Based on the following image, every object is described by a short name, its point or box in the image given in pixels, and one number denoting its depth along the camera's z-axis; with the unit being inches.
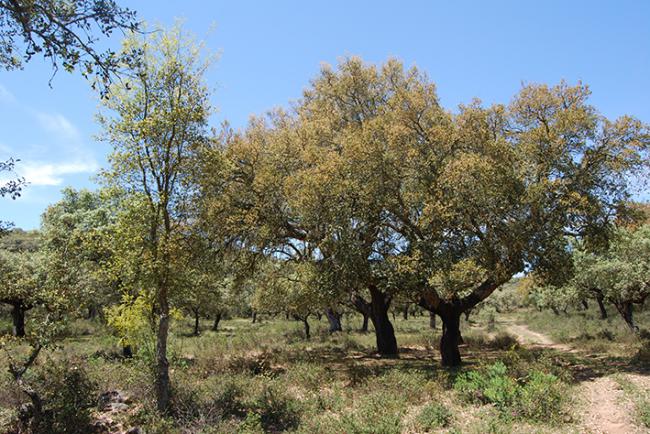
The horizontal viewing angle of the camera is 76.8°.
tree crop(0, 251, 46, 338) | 407.2
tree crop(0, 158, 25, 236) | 280.2
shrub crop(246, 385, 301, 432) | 395.5
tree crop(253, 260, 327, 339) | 673.2
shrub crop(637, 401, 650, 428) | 324.5
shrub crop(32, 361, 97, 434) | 370.6
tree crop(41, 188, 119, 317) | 429.3
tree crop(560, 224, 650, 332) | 943.7
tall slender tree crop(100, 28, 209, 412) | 415.2
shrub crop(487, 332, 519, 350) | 1010.7
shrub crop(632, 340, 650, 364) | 601.2
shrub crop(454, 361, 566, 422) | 363.9
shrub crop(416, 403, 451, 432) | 362.9
